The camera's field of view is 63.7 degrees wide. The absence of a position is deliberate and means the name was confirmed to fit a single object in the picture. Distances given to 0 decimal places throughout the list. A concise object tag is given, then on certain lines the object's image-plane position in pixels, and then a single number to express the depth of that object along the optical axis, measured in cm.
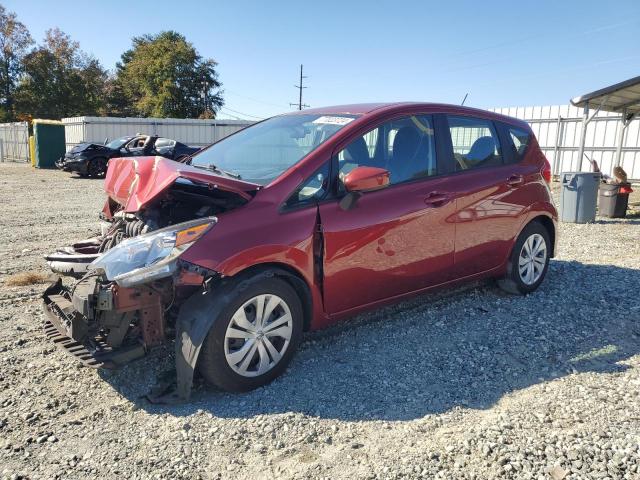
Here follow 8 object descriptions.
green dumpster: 2347
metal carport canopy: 1098
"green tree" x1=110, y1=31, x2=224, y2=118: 4412
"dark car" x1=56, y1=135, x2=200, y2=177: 1878
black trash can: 1114
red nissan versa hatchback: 307
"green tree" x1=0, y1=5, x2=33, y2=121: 4288
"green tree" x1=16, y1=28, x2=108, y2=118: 4288
